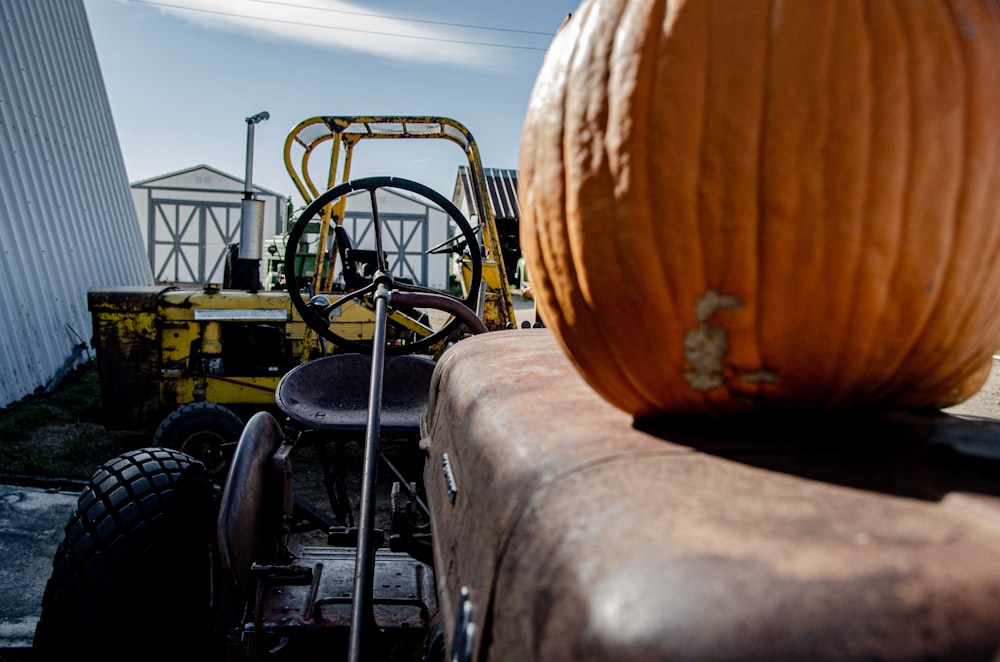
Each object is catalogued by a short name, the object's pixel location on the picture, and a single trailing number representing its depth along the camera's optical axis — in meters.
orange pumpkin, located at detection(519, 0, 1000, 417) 0.86
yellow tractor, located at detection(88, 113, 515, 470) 5.56
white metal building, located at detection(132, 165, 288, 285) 24.41
